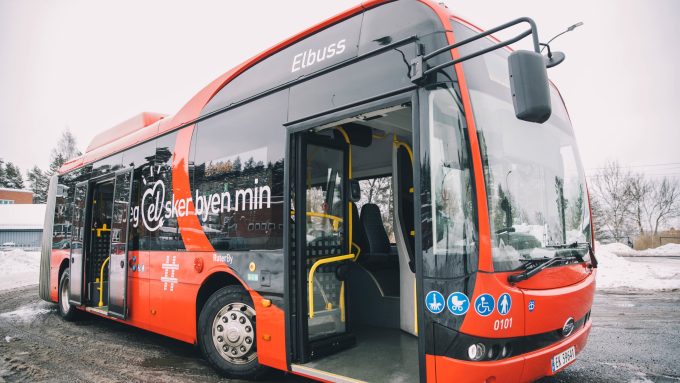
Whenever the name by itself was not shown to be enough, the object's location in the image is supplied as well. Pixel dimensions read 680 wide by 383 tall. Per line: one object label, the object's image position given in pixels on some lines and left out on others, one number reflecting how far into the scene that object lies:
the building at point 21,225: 39.44
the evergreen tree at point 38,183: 62.88
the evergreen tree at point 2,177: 62.56
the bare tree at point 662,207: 43.53
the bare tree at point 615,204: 41.16
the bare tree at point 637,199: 41.75
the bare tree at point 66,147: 52.72
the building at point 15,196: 56.15
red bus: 2.89
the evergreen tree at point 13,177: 64.62
